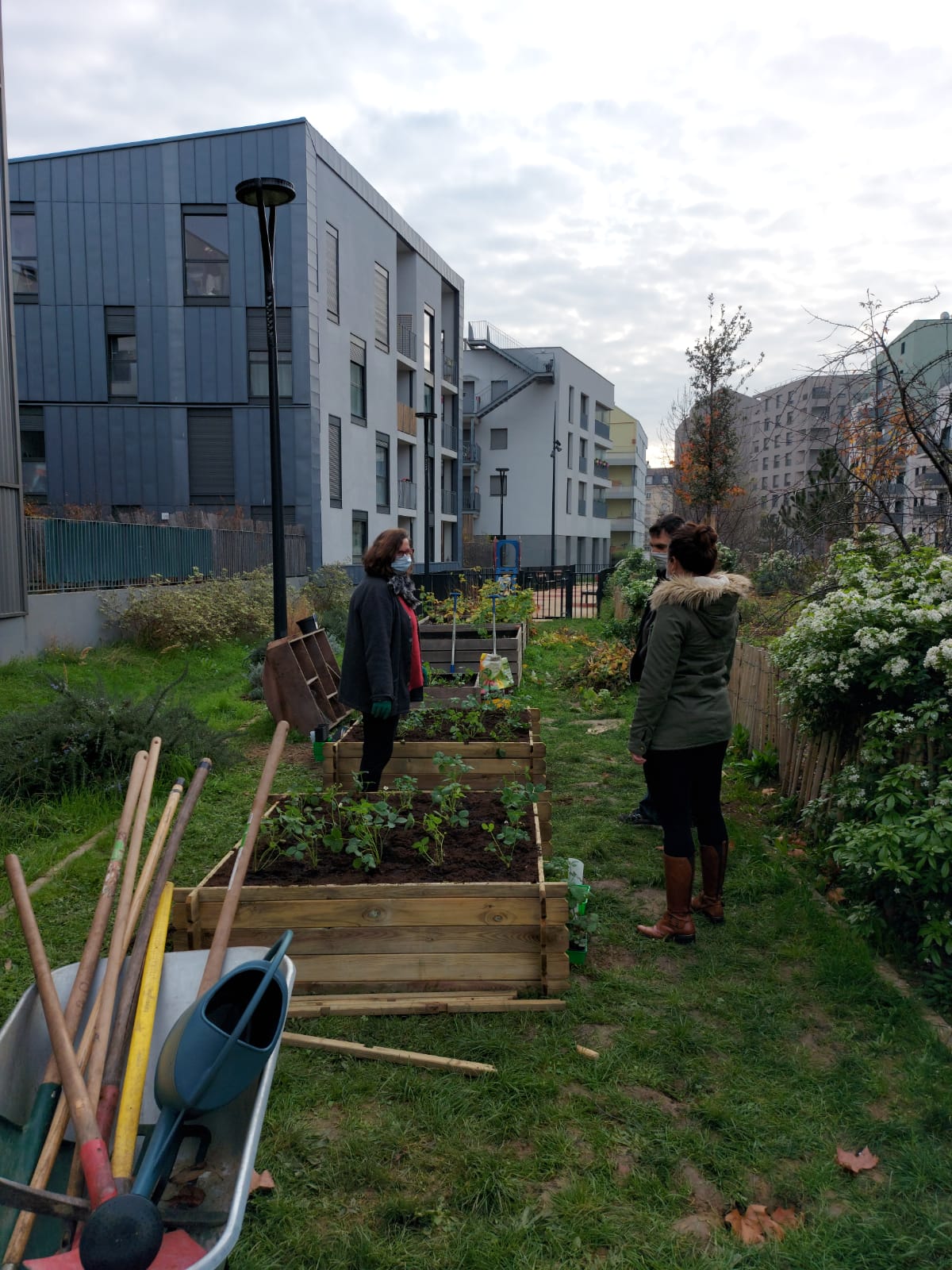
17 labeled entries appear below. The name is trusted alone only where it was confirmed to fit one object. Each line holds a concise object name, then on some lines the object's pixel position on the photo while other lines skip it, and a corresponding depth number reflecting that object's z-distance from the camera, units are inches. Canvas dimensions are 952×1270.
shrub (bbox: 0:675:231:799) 236.5
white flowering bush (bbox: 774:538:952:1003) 142.3
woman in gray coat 198.1
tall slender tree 735.7
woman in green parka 159.8
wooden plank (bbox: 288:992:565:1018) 137.9
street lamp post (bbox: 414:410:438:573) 890.1
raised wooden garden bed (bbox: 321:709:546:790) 225.1
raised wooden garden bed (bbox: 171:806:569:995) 142.8
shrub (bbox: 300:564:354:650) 721.0
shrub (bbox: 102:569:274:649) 534.9
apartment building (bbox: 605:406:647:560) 2938.0
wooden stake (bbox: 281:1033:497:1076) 123.3
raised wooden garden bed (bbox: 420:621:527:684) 436.1
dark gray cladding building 820.6
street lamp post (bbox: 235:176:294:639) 370.6
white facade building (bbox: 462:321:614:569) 1895.9
